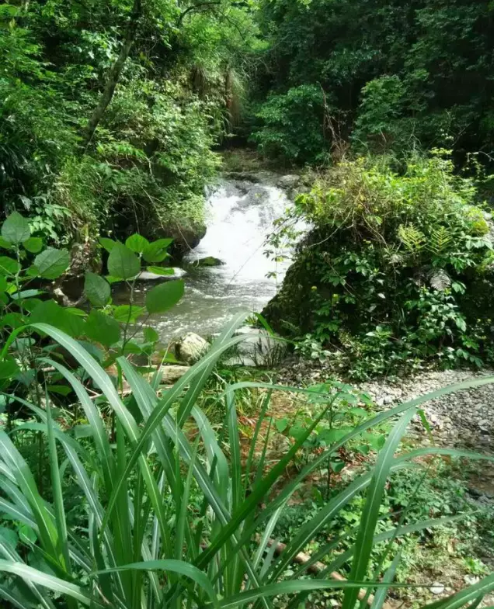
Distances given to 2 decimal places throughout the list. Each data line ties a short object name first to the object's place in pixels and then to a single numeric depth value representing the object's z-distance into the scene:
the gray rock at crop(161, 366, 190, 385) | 3.37
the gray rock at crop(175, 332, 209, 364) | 3.72
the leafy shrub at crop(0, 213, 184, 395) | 0.91
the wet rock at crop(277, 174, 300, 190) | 10.05
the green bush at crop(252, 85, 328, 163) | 11.61
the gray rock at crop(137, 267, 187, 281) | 7.15
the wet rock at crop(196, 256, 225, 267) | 8.20
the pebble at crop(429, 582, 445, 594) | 1.52
